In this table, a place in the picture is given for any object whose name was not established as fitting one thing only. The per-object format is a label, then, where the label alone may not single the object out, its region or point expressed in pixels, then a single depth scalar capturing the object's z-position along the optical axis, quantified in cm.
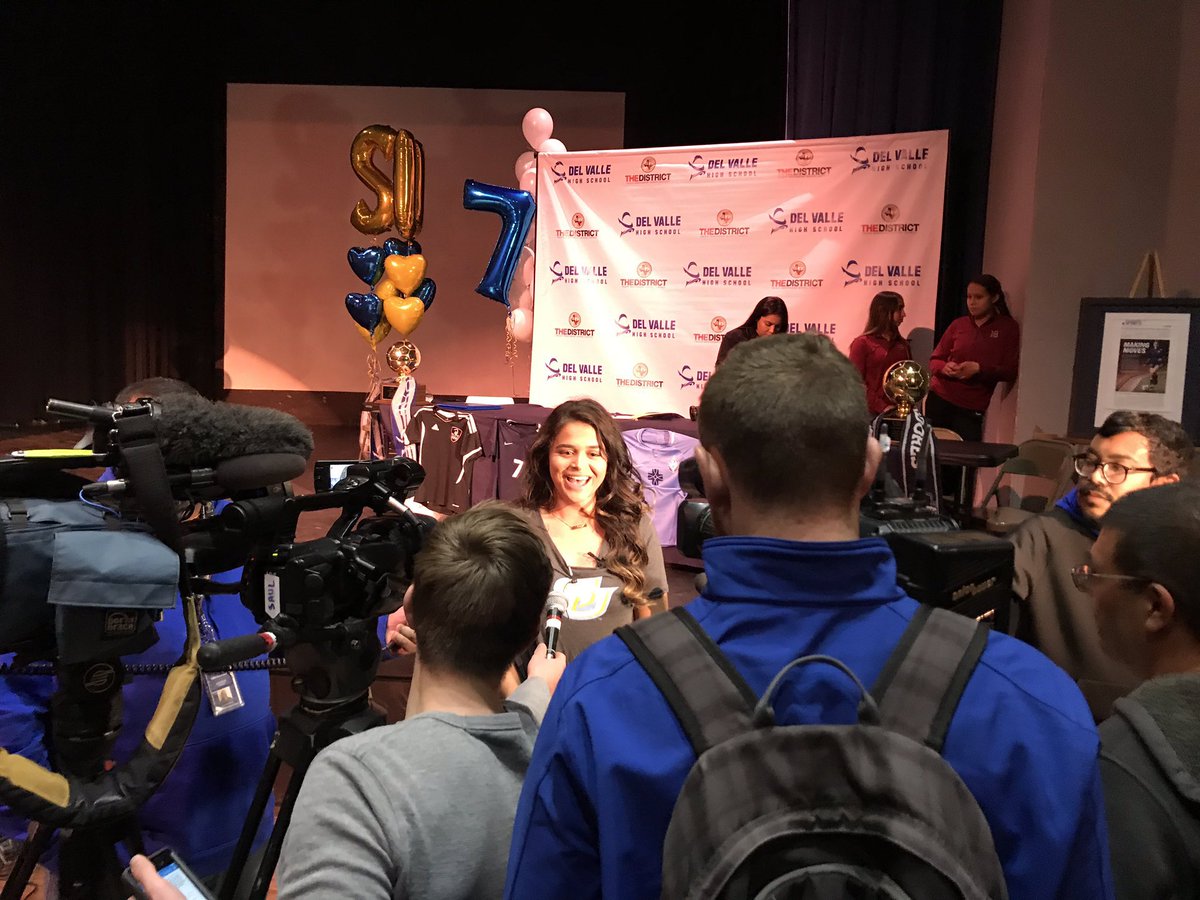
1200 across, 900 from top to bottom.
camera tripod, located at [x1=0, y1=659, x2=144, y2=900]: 118
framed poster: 317
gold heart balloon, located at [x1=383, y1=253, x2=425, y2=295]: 558
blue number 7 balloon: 570
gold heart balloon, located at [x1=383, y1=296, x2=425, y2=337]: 565
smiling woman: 201
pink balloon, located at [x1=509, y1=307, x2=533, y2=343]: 579
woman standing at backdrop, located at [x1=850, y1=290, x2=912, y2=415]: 459
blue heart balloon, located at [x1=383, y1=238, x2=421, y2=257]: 563
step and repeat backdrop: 483
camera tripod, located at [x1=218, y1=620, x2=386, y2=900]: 124
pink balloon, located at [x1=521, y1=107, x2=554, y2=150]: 592
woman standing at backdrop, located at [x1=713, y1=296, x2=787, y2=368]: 461
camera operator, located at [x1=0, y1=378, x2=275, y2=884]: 145
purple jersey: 464
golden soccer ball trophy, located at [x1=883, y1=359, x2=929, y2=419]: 302
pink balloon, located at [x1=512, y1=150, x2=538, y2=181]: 582
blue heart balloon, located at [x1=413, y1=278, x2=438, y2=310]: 580
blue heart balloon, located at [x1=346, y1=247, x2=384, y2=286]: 570
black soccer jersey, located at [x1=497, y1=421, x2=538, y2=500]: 488
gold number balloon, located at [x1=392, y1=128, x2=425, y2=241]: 563
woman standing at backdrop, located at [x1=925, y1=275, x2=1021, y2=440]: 432
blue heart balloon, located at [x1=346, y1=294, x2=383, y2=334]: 573
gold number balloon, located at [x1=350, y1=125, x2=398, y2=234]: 572
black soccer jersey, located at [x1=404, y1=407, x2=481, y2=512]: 509
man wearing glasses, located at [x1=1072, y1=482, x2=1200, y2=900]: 91
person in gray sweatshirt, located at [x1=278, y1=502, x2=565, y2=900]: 87
